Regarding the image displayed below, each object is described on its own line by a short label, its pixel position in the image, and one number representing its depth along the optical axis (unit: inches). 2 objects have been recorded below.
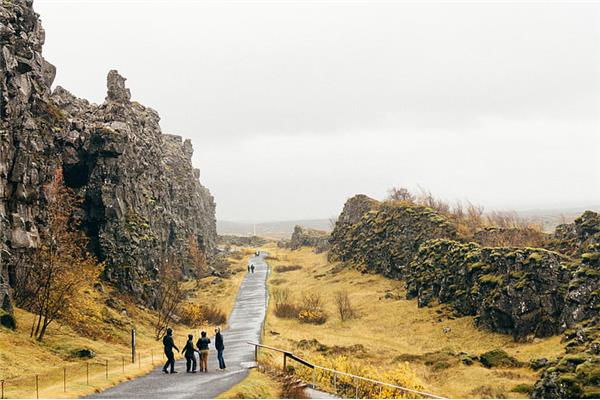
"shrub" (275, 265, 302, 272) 4861.2
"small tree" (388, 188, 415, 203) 5211.6
